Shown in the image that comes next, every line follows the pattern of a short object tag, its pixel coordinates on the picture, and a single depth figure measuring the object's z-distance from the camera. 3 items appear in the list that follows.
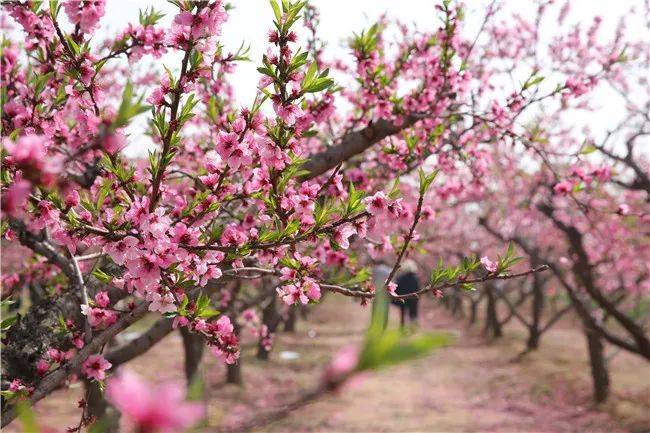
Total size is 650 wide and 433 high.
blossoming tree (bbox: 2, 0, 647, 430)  2.59
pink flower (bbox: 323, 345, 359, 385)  0.79
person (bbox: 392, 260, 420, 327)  15.19
